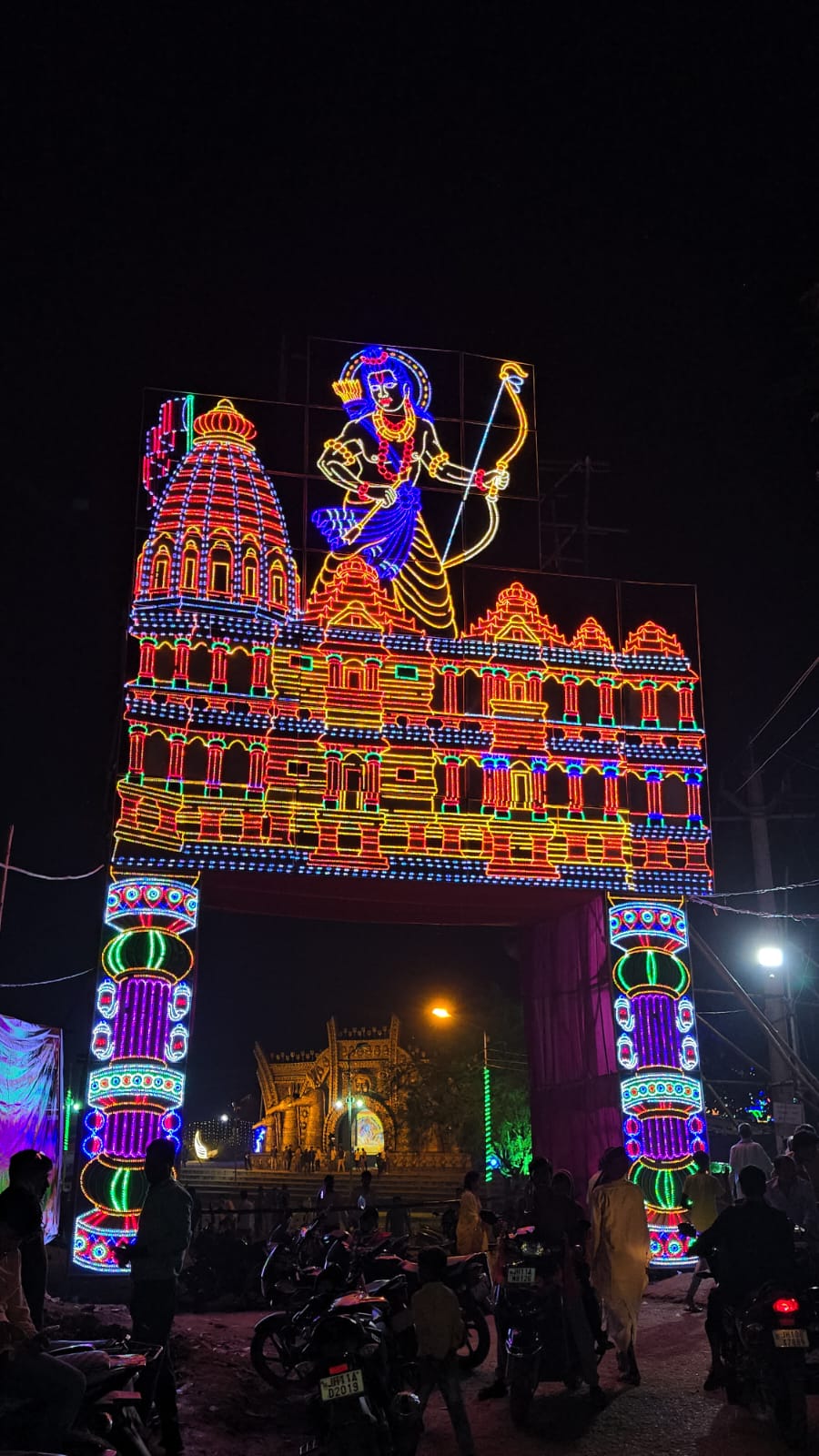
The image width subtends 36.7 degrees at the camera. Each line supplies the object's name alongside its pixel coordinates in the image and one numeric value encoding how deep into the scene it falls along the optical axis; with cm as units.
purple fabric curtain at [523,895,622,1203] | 1928
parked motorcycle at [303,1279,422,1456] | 612
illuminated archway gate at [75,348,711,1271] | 1798
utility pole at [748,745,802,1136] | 1931
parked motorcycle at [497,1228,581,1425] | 831
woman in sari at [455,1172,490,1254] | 1247
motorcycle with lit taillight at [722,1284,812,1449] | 725
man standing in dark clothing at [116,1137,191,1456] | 791
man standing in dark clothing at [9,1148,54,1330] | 647
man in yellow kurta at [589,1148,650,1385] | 933
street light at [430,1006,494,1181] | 3038
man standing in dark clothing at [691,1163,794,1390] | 806
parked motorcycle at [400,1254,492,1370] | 1013
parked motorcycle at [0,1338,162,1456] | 550
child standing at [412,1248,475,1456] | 702
